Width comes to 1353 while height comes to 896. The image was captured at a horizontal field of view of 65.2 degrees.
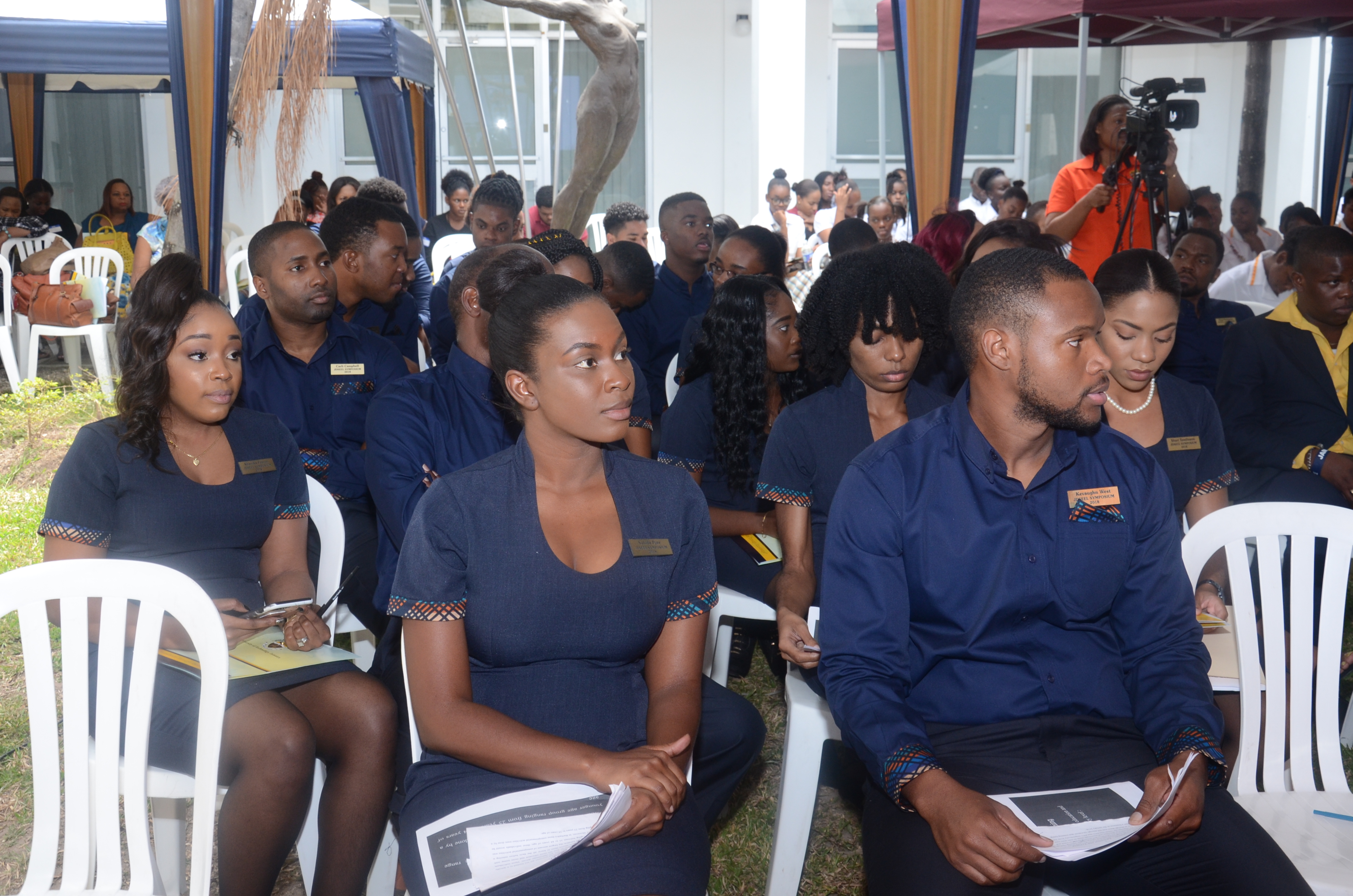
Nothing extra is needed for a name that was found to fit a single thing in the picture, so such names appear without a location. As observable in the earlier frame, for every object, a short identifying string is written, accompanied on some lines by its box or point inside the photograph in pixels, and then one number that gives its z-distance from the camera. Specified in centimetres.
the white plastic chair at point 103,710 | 154
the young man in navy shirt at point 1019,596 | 155
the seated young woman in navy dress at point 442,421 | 225
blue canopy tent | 403
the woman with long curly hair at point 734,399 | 280
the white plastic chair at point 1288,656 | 180
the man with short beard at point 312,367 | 297
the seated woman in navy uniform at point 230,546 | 179
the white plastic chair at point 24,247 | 718
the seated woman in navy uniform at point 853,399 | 228
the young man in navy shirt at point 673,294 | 441
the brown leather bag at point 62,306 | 616
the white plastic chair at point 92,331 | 612
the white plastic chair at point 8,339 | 649
